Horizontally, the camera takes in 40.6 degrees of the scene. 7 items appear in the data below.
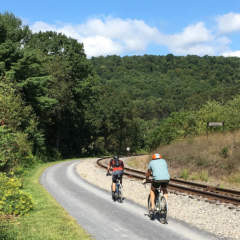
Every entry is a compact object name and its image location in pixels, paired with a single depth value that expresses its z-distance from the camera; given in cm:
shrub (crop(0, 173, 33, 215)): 1063
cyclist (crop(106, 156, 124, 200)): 1343
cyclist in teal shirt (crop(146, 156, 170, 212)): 961
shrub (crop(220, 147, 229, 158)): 2113
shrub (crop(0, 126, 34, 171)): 1616
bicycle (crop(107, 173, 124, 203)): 1345
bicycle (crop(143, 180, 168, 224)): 979
